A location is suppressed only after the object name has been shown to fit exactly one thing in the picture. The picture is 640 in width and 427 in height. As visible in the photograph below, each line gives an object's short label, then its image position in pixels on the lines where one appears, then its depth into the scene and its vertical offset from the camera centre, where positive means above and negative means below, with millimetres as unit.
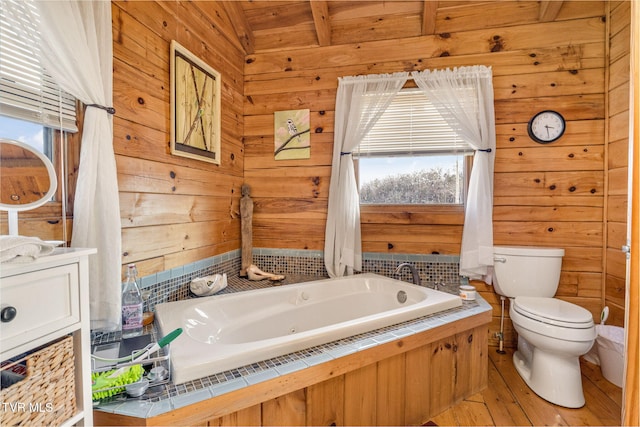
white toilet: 1502 -651
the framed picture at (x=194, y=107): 1674 +666
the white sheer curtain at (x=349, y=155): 2232 +430
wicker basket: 607 -432
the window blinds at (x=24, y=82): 937 +460
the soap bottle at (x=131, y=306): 1269 -449
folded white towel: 606 -91
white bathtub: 1041 -578
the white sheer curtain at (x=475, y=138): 2072 +517
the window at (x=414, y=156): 2223 +422
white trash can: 1660 -887
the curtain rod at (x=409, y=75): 2092 +1041
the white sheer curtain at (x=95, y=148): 1064 +251
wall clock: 2047 +599
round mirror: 898 +107
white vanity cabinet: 610 -242
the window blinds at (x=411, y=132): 2203 +608
